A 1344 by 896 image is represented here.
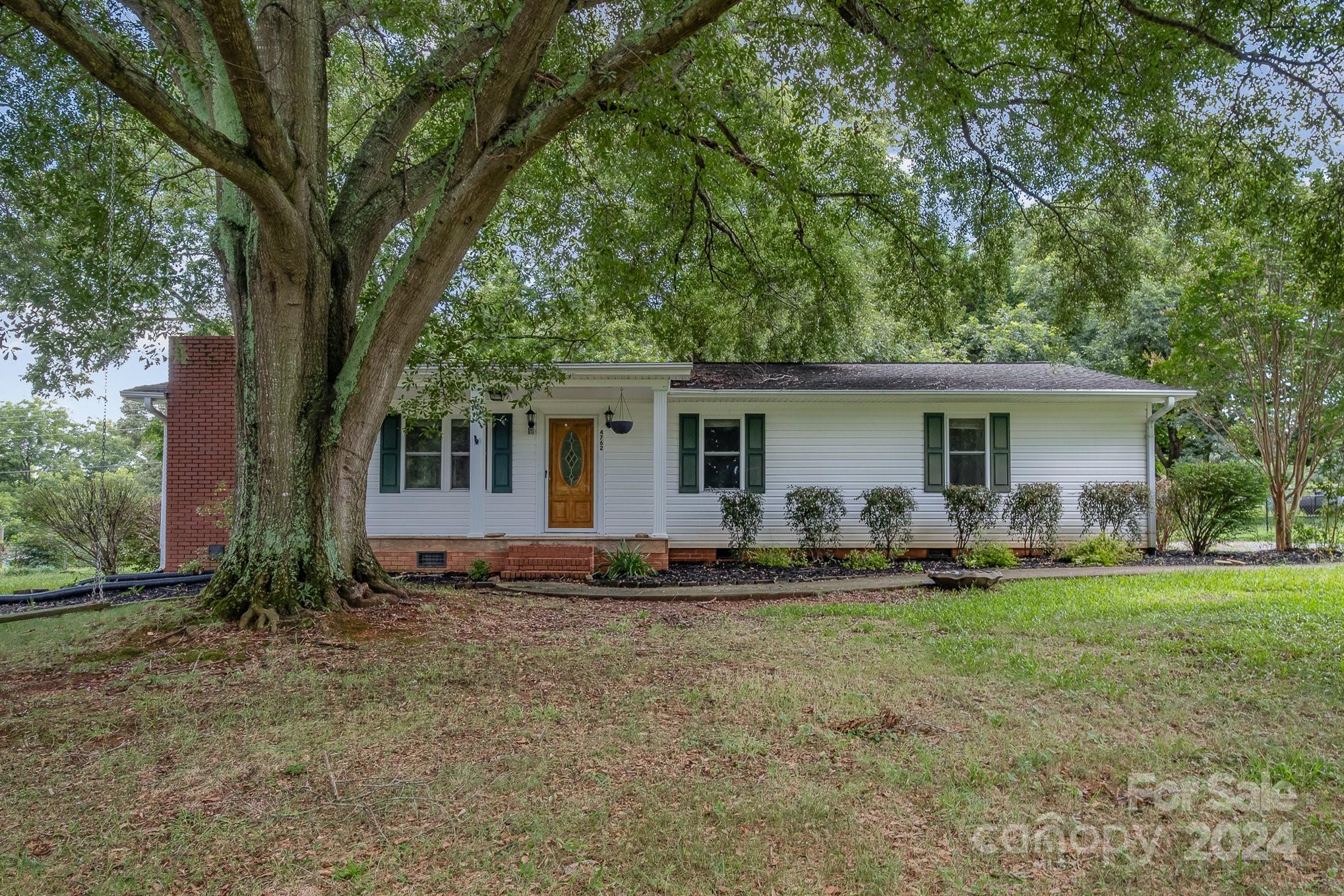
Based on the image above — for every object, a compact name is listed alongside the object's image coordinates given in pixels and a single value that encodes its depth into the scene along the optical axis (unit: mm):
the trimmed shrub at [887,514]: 11523
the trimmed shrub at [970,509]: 11539
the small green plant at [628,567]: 10172
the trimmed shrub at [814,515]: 11578
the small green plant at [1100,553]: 10734
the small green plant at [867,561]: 10672
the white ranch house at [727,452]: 11648
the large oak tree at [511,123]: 5520
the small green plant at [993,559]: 10641
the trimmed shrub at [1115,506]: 11648
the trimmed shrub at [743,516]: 11531
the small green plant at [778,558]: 11031
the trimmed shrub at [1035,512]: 11586
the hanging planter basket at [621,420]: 11474
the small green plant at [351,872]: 2361
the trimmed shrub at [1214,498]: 11531
